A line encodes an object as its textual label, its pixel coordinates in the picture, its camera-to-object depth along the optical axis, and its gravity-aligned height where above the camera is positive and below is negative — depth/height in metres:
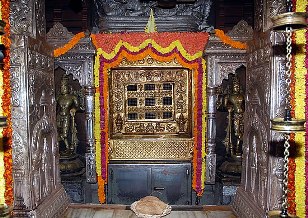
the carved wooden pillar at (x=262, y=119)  3.06 -0.19
